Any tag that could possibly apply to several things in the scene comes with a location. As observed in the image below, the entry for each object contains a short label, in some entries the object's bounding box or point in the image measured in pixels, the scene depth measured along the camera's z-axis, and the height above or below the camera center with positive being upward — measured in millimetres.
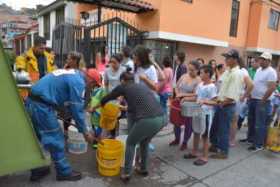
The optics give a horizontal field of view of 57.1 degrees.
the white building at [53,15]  12438 +2281
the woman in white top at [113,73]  4438 -248
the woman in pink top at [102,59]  6652 -28
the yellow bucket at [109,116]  3912 -879
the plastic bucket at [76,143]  4238 -1411
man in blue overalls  3078 -585
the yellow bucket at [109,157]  3482 -1341
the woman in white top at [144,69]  3721 -138
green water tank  2604 -825
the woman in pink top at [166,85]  4712 -446
